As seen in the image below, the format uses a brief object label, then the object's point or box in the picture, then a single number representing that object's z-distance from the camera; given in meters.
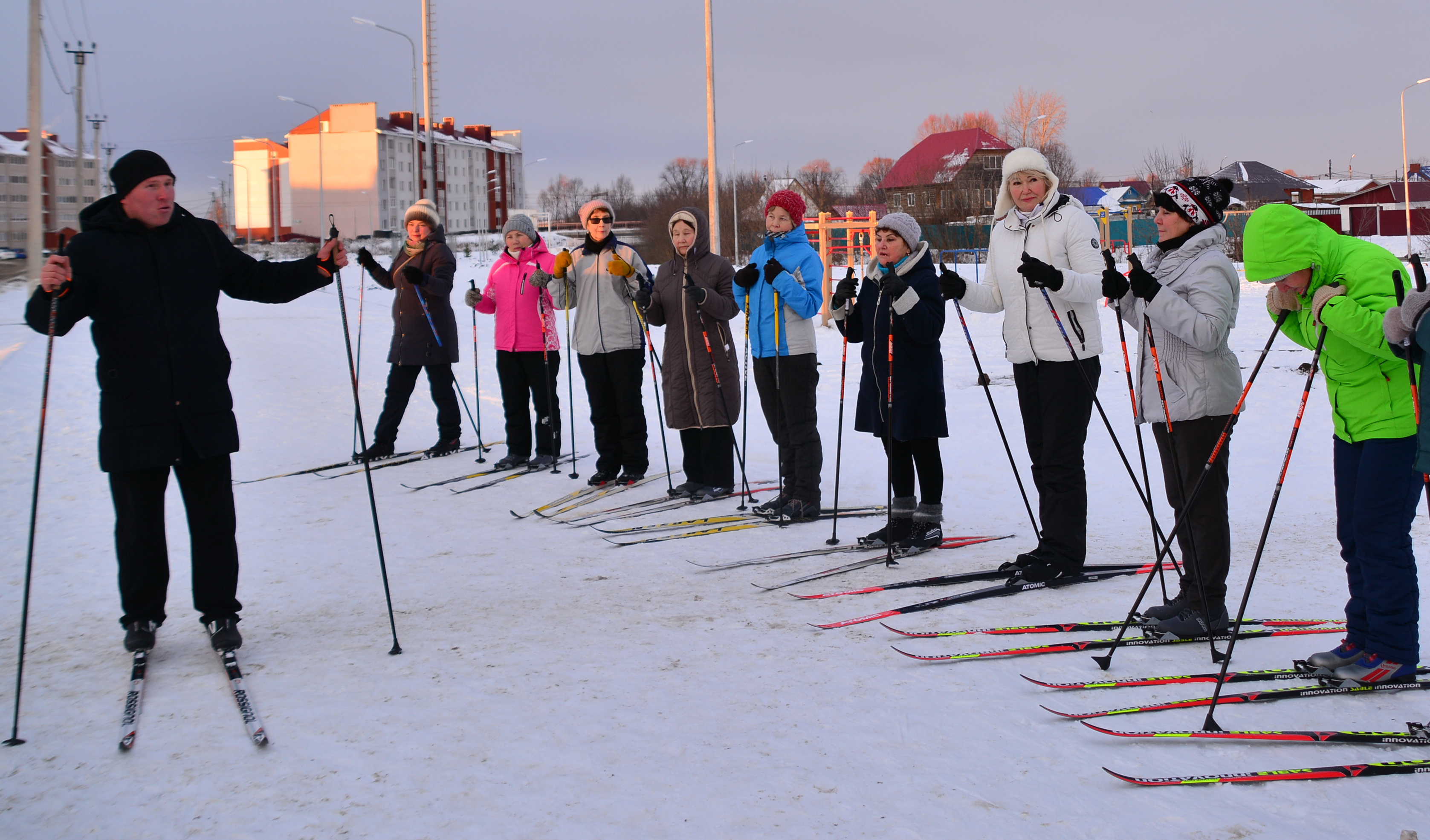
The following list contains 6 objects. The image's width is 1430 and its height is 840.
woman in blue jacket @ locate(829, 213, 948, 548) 4.58
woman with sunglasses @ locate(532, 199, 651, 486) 6.34
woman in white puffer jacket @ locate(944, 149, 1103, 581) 3.97
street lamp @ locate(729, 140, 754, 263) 31.70
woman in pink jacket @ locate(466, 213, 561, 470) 6.91
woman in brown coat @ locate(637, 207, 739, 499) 5.84
